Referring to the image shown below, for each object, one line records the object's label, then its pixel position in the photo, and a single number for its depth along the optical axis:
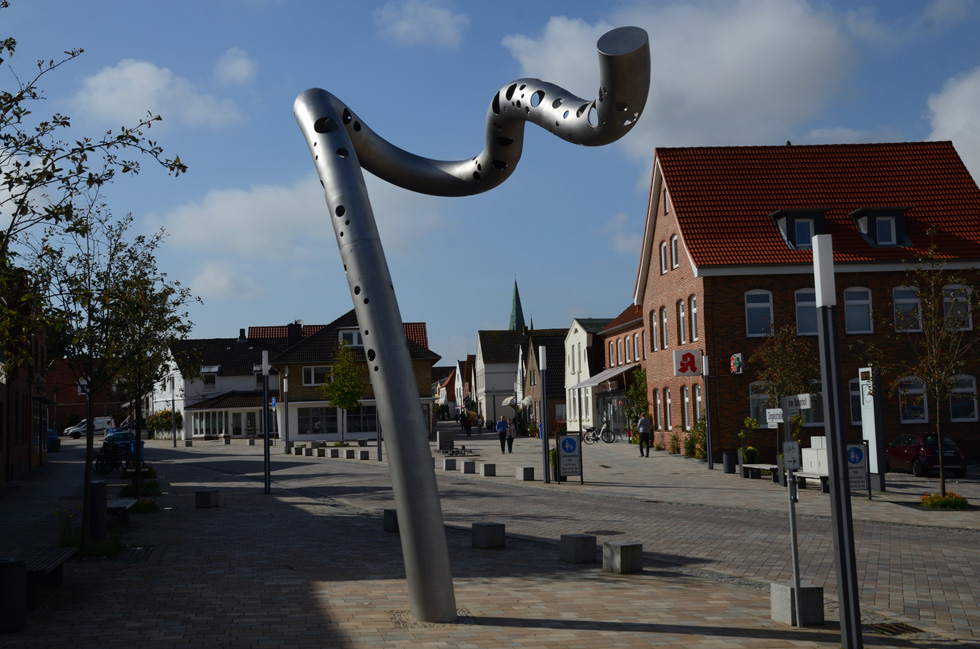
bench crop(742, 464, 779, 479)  24.92
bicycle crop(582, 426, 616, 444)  49.06
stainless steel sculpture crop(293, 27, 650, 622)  7.87
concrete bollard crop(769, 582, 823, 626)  7.97
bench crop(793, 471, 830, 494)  21.44
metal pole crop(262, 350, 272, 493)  22.33
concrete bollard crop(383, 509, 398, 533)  14.99
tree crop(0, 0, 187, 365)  8.88
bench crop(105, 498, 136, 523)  16.05
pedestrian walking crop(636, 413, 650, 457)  36.31
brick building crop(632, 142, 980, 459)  34.03
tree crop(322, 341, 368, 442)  52.19
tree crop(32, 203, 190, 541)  14.11
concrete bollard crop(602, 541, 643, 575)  10.84
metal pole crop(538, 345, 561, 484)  23.87
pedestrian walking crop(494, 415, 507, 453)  41.59
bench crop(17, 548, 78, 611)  9.05
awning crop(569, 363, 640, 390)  48.66
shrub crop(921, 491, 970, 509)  18.47
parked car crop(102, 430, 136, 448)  34.53
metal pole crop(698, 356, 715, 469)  29.77
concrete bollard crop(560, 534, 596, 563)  11.63
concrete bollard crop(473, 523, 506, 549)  13.15
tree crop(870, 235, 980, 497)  19.70
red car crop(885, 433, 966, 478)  26.38
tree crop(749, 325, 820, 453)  27.64
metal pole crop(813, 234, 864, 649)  6.79
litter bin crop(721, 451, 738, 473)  28.14
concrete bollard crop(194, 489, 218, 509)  19.61
